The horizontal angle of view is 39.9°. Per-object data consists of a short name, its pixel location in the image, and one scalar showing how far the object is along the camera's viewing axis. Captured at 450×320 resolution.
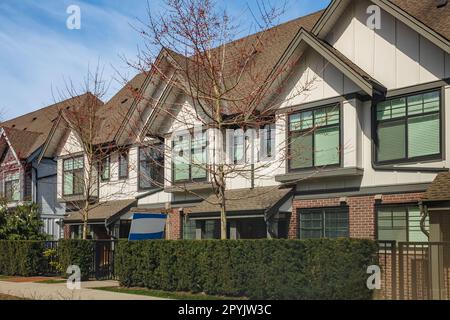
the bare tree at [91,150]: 25.94
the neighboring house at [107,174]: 26.45
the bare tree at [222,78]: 17.16
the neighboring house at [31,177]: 35.75
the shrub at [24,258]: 23.16
